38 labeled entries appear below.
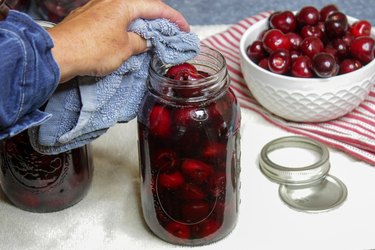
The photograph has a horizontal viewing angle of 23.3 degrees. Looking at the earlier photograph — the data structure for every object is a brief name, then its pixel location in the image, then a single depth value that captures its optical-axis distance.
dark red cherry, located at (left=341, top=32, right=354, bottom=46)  1.04
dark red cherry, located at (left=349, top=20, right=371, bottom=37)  1.06
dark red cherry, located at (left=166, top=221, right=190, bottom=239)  0.87
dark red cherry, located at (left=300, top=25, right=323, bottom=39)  1.05
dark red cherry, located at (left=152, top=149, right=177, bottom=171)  0.83
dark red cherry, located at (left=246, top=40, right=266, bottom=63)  1.06
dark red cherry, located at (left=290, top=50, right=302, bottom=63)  1.02
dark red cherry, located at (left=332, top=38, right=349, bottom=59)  1.03
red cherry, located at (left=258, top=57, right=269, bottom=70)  1.03
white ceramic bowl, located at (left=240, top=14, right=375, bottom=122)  1.00
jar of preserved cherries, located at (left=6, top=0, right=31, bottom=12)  0.90
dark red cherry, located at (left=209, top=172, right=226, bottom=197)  0.84
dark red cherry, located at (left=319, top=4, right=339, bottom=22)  1.09
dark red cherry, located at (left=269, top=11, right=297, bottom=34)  1.08
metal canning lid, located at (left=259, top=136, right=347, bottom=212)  0.93
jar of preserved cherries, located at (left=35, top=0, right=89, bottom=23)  1.00
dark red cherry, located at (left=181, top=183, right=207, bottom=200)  0.84
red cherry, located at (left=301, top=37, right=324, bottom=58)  1.02
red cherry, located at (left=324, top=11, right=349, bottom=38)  1.04
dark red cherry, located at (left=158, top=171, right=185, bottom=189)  0.84
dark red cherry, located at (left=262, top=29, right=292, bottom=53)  1.03
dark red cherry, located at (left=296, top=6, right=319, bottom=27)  1.07
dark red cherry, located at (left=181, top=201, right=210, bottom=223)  0.85
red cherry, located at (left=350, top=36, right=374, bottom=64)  1.01
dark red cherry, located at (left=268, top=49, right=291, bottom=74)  1.01
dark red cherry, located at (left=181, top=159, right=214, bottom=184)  0.83
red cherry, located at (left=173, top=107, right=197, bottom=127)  0.82
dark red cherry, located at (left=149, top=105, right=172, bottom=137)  0.82
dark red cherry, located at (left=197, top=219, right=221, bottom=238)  0.87
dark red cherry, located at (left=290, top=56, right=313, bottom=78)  1.00
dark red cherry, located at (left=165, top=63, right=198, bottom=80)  0.83
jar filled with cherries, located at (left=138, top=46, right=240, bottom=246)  0.82
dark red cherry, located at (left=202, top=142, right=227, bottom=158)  0.83
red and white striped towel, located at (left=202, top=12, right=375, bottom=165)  0.99
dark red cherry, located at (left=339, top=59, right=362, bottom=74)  1.01
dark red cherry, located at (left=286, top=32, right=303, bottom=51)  1.04
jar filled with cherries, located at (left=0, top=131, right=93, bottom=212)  0.89
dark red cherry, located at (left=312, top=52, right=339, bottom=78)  0.98
